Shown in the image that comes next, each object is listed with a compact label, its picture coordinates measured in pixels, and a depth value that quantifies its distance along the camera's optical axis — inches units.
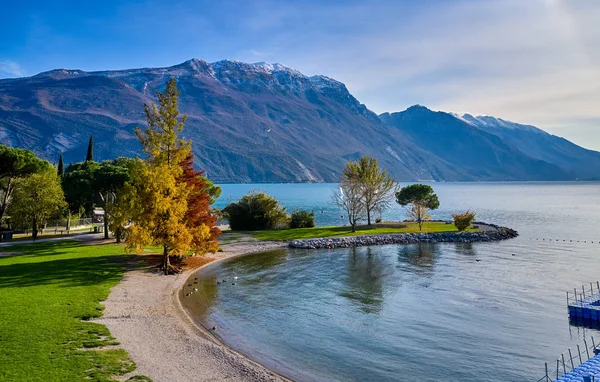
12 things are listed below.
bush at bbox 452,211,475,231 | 2923.2
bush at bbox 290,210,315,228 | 3211.1
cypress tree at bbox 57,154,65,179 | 3767.2
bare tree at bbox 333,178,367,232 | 3058.6
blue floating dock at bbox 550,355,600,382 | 662.5
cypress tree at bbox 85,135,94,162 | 3513.5
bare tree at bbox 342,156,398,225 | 3171.8
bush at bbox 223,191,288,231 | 3110.2
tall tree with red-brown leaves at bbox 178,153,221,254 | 1616.6
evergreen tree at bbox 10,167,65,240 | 2122.3
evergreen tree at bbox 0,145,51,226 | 2094.0
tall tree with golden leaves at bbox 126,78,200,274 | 1450.5
